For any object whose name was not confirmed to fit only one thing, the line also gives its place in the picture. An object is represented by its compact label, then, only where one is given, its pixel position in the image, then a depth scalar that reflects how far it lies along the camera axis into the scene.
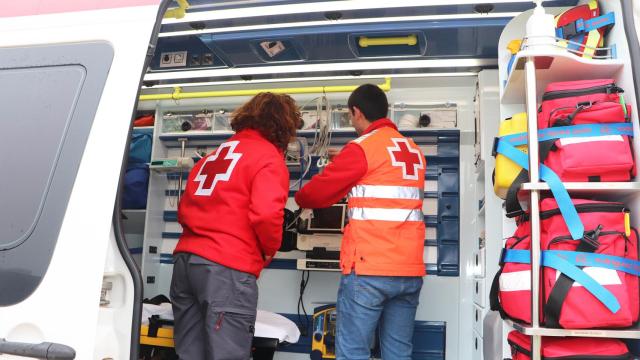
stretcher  3.90
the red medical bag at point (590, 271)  1.91
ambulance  1.56
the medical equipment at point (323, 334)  4.52
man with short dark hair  3.33
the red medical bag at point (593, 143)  2.04
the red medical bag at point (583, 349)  1.96
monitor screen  4.55
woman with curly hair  2.86
